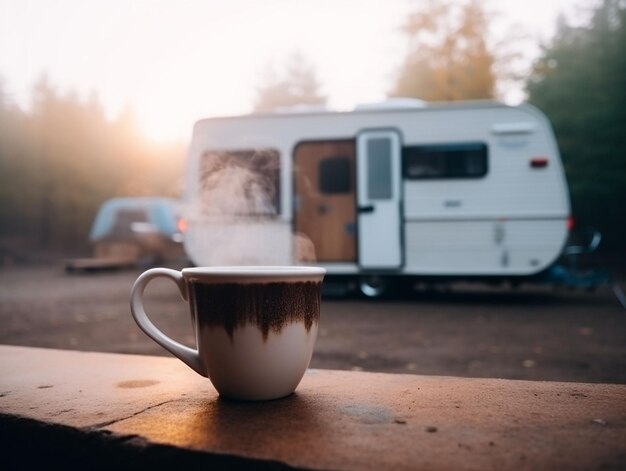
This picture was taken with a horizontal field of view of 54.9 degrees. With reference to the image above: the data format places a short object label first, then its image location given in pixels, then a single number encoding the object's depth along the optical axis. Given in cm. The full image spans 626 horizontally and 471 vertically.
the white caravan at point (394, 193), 802
